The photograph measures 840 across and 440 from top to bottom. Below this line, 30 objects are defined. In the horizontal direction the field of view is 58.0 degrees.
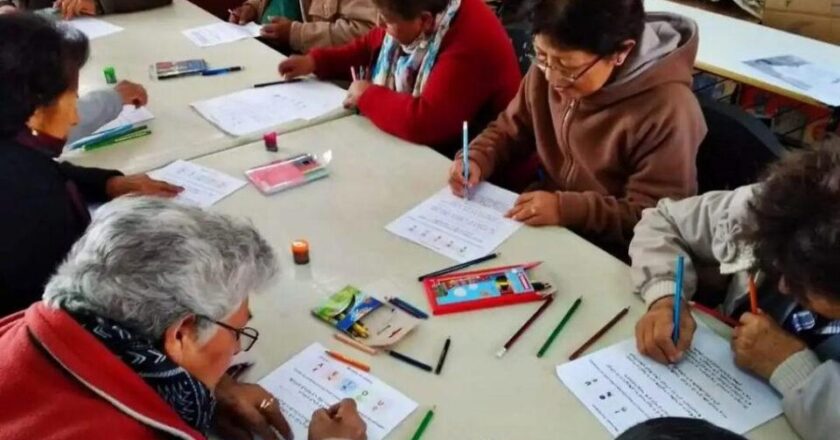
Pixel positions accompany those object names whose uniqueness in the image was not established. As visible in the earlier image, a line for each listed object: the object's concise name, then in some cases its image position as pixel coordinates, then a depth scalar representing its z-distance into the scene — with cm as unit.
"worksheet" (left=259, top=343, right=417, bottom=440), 114
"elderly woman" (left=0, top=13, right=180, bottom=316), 135
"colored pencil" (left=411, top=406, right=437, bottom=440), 110
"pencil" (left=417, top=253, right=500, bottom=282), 145
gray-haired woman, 85
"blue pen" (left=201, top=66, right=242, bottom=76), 240
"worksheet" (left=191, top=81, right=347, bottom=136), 208
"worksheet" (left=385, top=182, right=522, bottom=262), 154
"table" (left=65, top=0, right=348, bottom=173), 194
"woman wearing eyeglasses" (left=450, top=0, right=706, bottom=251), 158
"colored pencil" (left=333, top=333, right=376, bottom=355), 127
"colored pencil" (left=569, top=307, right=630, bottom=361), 126
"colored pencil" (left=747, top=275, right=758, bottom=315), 128
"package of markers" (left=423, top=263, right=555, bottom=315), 137
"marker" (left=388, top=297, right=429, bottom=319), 135
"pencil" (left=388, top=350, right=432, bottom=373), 123
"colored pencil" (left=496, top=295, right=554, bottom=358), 127
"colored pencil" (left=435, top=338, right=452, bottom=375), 123
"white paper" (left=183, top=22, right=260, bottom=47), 267
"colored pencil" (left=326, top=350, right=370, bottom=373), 124
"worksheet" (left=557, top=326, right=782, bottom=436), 113
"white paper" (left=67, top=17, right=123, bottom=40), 269
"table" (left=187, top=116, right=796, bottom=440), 115
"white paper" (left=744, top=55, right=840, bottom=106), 240
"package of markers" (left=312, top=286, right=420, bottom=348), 129
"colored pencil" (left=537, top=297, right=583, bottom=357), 127
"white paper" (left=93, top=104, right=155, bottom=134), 206
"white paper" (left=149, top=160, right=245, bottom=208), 172
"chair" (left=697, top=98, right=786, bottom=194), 155
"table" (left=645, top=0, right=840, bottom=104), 255
